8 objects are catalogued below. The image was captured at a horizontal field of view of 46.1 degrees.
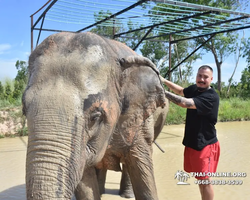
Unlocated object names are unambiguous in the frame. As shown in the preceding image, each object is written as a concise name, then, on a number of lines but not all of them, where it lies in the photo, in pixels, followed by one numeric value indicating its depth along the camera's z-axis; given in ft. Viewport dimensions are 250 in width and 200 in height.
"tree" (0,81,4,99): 38.51
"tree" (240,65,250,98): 64.32
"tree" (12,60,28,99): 38.75
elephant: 5.33
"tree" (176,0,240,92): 64.69
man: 10.01
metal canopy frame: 18.69
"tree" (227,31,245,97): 76.64
